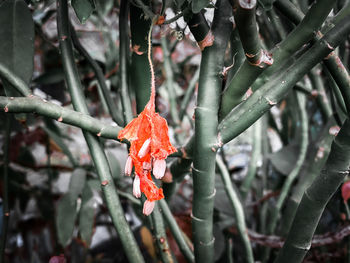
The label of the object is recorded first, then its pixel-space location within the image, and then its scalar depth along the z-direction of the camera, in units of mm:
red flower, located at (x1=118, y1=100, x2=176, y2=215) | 276
